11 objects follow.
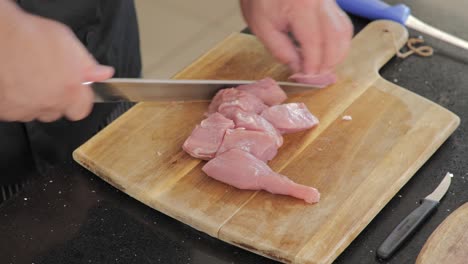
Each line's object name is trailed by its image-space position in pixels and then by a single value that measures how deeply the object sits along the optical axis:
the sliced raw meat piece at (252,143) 1.20
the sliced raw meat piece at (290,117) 1.23
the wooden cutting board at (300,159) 1.14
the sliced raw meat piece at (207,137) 1.21
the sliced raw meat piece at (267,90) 1.27
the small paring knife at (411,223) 1.13
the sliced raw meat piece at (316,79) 1.29
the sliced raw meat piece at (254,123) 1.22
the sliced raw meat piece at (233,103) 1.24
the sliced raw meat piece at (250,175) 1.16
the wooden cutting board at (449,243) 1.07
